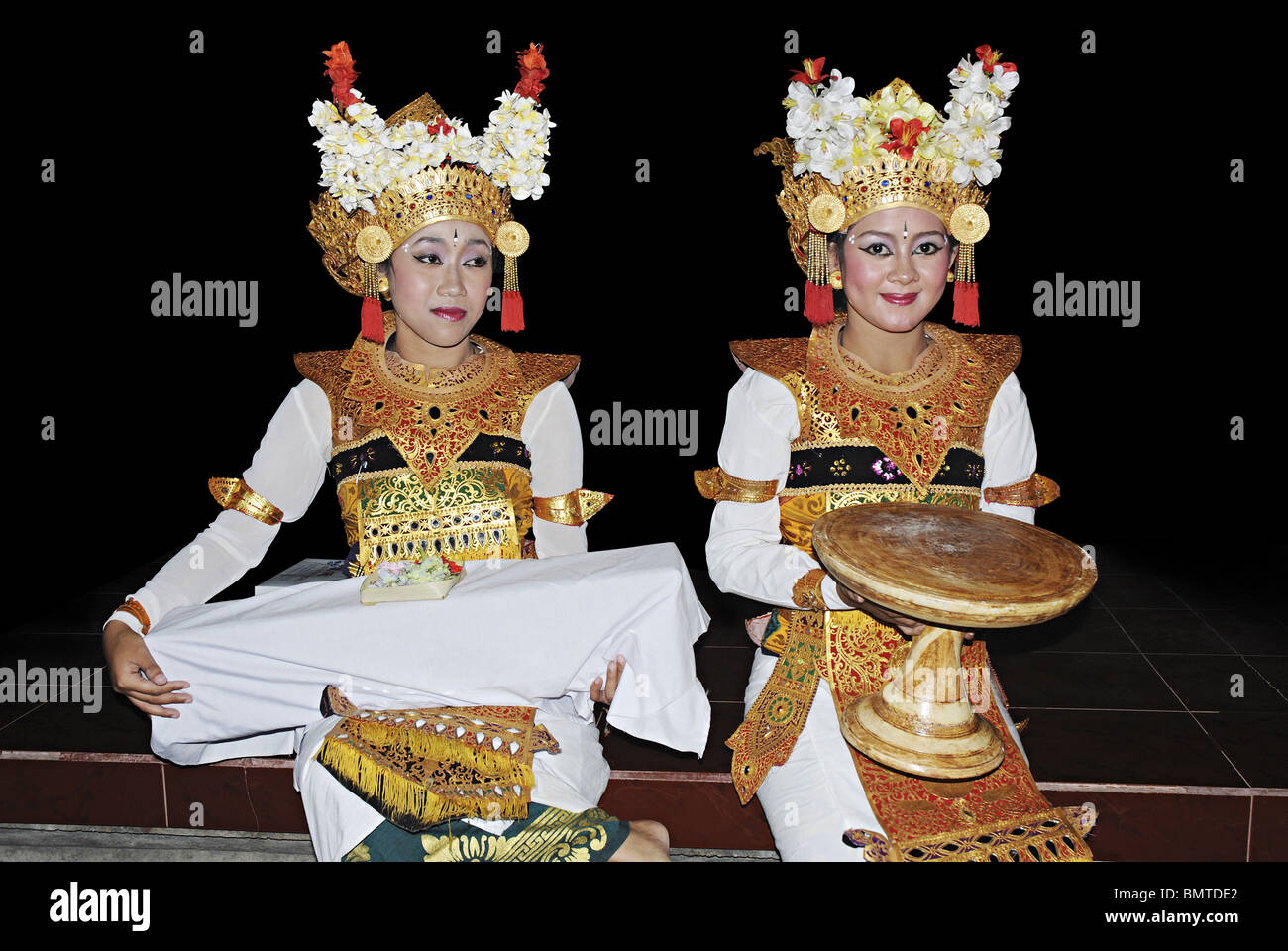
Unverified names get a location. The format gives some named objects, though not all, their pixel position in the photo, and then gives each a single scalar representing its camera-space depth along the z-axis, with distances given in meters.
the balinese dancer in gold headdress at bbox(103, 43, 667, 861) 1.86
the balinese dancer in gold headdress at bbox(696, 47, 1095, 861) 1.99
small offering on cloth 1.97
